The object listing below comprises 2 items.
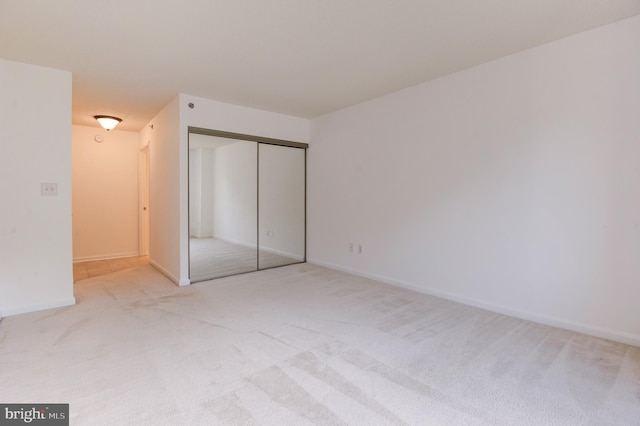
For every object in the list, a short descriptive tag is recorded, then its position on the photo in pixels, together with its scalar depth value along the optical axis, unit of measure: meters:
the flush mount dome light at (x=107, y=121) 4.89
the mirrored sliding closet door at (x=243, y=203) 4.41
